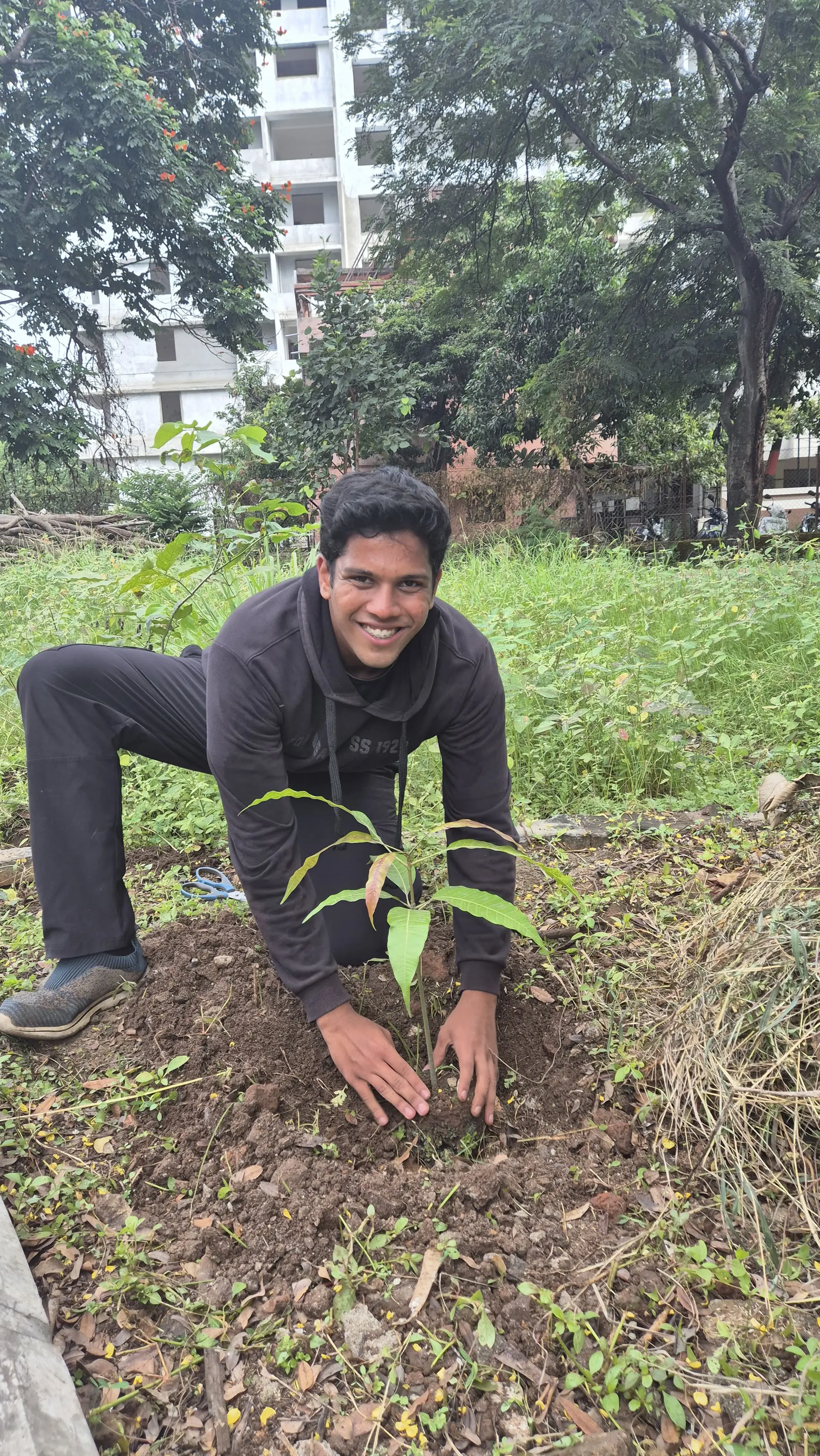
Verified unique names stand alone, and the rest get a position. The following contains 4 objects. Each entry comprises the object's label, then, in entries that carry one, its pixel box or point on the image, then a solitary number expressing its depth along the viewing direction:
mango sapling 1.21
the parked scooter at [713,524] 13.15
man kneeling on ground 1.55
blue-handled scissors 2.37
